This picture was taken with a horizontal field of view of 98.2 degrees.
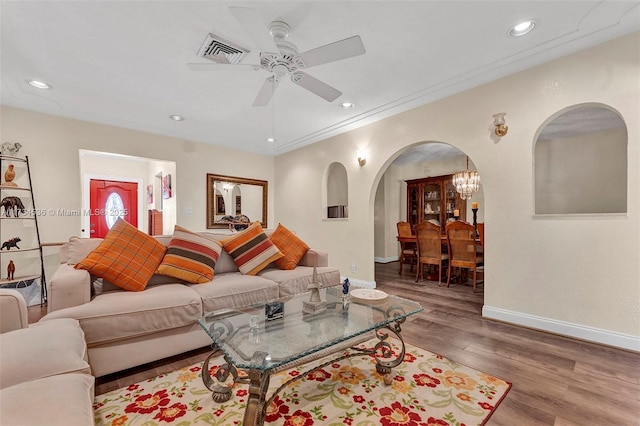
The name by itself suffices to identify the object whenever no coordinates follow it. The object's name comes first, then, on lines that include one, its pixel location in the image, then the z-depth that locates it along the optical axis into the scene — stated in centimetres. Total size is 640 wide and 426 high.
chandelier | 507
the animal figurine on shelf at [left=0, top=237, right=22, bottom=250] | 333
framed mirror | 527
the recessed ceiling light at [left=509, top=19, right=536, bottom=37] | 212
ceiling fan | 179
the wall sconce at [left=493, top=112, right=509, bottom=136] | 277
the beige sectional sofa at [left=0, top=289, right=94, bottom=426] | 78
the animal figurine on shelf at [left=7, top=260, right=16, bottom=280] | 332
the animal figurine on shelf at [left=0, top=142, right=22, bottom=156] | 339
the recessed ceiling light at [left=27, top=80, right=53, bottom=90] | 295
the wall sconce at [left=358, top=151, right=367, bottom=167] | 419
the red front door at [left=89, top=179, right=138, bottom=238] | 607
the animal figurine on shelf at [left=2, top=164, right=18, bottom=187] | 328
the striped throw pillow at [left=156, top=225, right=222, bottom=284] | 235
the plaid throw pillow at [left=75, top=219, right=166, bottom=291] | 205
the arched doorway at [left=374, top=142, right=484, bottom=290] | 634
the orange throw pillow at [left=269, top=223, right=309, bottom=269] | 303
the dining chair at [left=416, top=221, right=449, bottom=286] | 432
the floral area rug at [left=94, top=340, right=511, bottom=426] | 142
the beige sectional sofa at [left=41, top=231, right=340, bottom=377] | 171
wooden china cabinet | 642
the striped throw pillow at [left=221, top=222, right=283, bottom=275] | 280
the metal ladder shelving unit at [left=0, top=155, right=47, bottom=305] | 337
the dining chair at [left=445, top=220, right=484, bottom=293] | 391
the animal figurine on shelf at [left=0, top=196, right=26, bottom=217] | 331
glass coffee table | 121
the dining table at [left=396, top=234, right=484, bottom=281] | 432
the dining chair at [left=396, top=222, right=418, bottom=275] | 516
